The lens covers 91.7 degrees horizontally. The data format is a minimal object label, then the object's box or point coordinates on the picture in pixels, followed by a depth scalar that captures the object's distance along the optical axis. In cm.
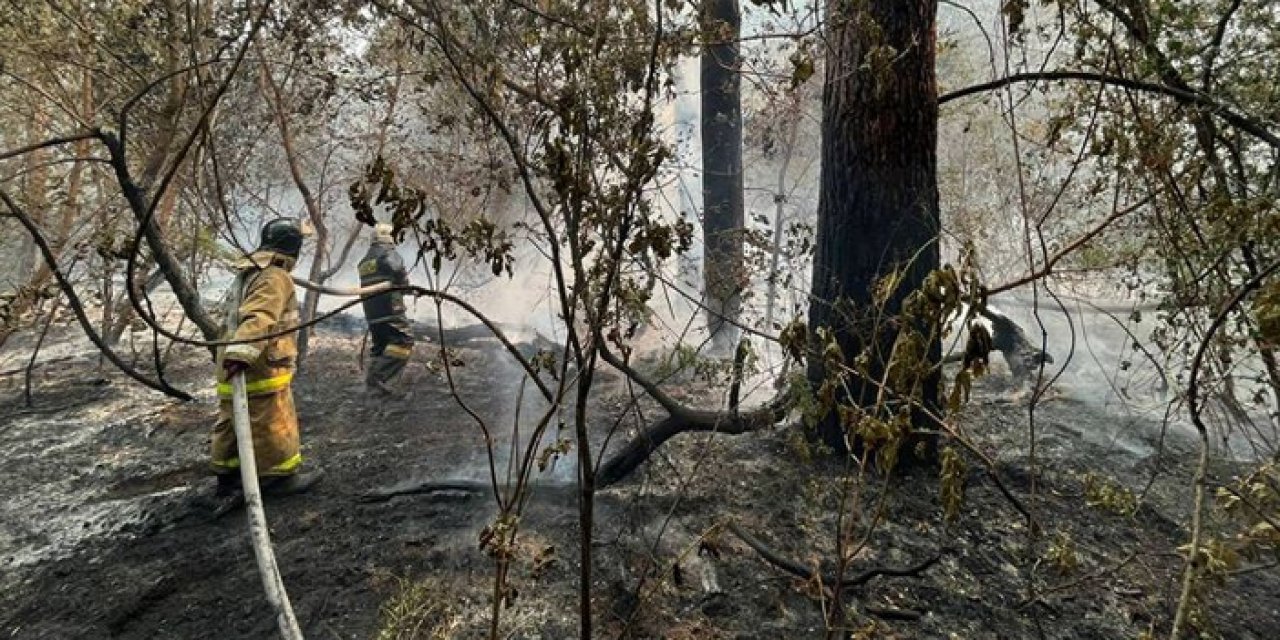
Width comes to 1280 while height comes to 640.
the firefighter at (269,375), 379
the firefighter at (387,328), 642
